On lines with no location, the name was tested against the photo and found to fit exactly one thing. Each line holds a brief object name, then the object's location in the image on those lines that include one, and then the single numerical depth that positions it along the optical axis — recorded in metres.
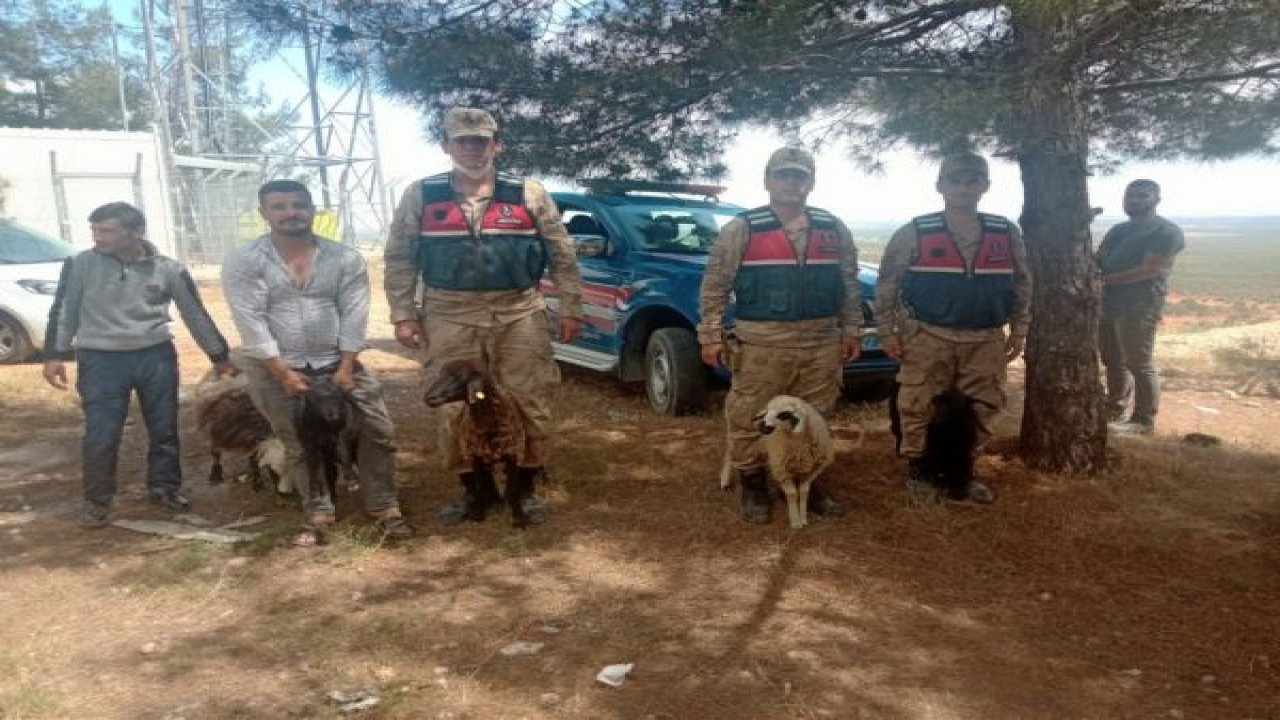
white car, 8.41
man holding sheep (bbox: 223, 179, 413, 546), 3.72
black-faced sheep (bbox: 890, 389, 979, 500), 4.13
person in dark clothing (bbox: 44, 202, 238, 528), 4.20
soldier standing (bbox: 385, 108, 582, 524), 3.93
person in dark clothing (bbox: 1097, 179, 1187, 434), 5.54
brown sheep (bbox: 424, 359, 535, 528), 3.81
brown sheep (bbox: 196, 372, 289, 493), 4.59
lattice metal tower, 18.86
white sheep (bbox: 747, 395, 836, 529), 3.82
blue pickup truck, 6.07
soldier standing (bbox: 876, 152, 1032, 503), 4.00
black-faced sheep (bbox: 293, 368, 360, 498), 3.81
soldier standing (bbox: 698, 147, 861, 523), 3.95
